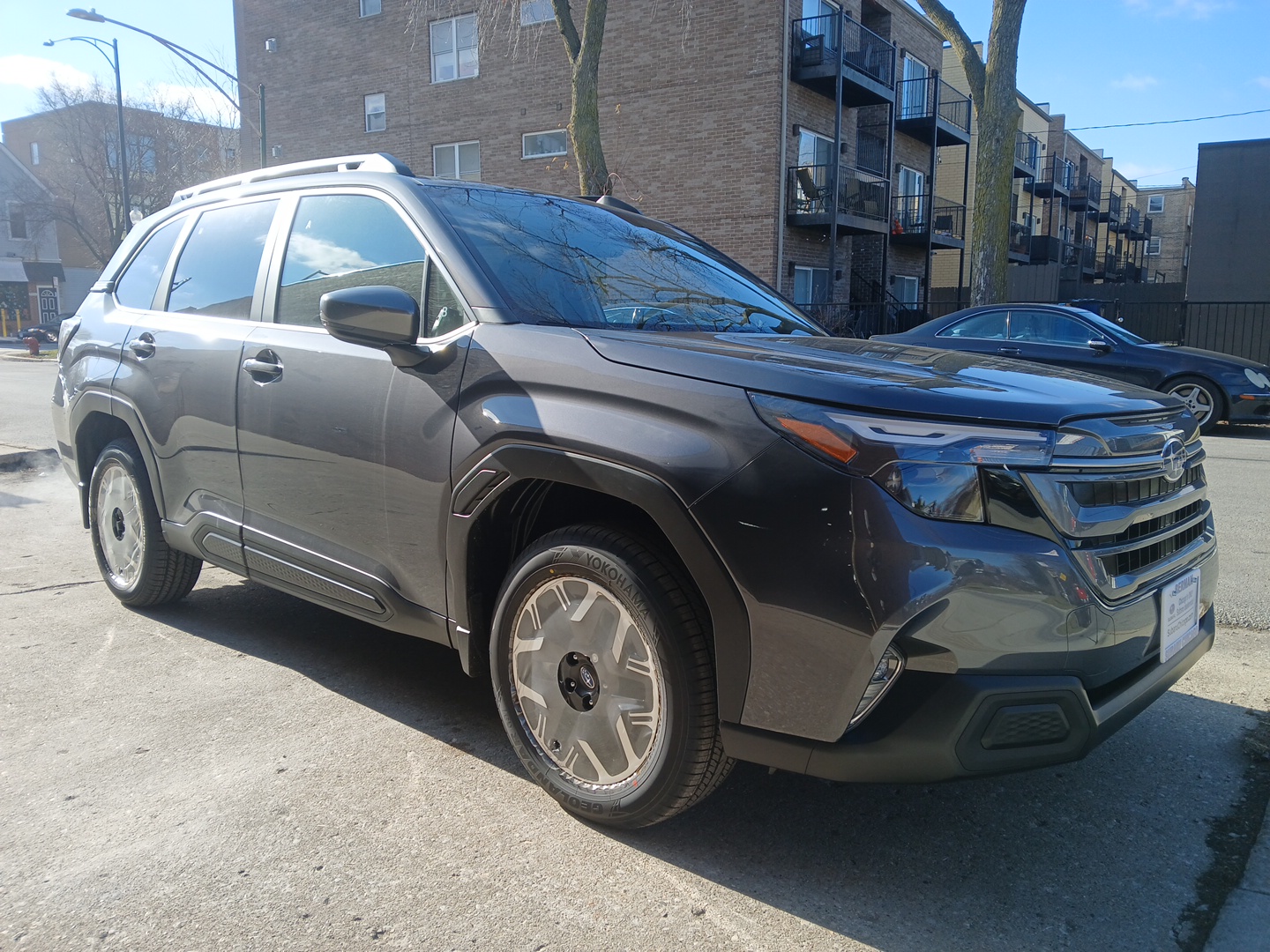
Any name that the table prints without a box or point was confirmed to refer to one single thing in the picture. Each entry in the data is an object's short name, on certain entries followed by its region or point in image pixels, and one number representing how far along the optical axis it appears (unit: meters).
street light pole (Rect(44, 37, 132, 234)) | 26.66
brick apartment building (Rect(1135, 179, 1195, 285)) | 76.25
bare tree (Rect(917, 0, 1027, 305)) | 15.38
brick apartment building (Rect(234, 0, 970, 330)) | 21.20
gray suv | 2.19
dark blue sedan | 11.59
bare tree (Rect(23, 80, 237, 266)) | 41.88
